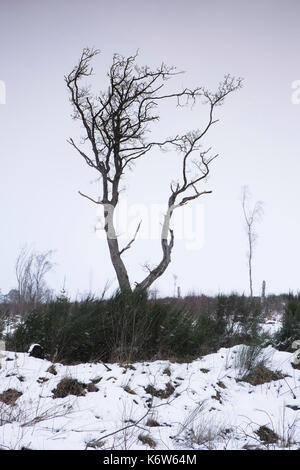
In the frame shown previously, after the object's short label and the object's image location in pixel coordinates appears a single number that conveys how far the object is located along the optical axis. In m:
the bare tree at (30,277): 29.17
